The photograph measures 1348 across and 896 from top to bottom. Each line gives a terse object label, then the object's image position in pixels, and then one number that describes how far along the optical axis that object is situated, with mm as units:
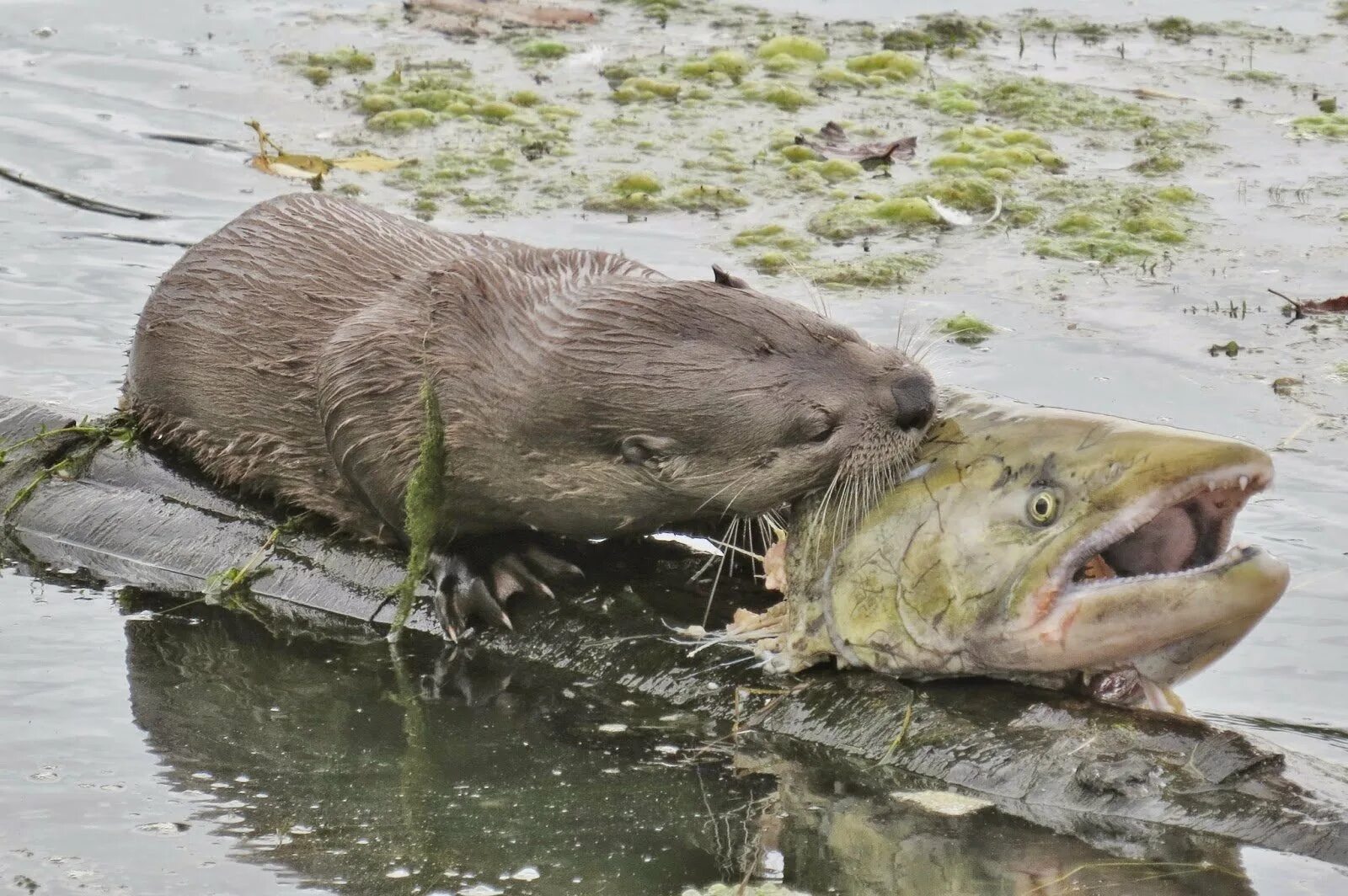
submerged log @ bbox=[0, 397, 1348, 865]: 8484
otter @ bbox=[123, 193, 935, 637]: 9695
